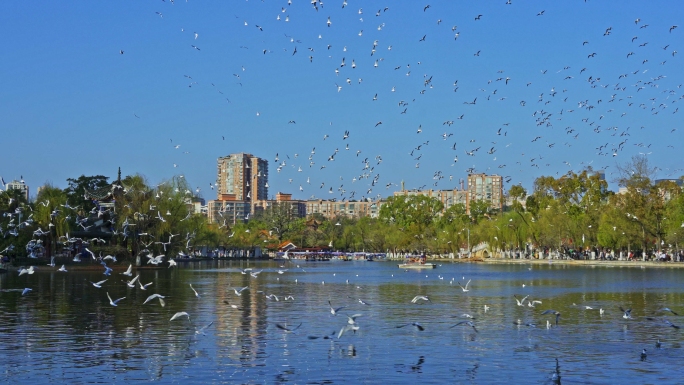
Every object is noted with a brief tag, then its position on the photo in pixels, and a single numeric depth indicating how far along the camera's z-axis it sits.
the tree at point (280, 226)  197.62
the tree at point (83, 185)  111.15
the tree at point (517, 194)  117.56
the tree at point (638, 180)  91.06
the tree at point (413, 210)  163.25
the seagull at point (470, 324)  27.12
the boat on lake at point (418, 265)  93.56
